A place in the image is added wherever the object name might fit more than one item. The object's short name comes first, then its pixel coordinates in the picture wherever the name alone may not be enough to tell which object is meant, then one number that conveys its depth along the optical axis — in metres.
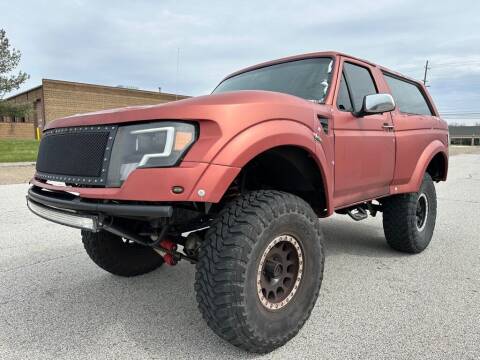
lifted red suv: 1.98
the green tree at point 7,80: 26.94
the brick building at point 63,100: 33.88
